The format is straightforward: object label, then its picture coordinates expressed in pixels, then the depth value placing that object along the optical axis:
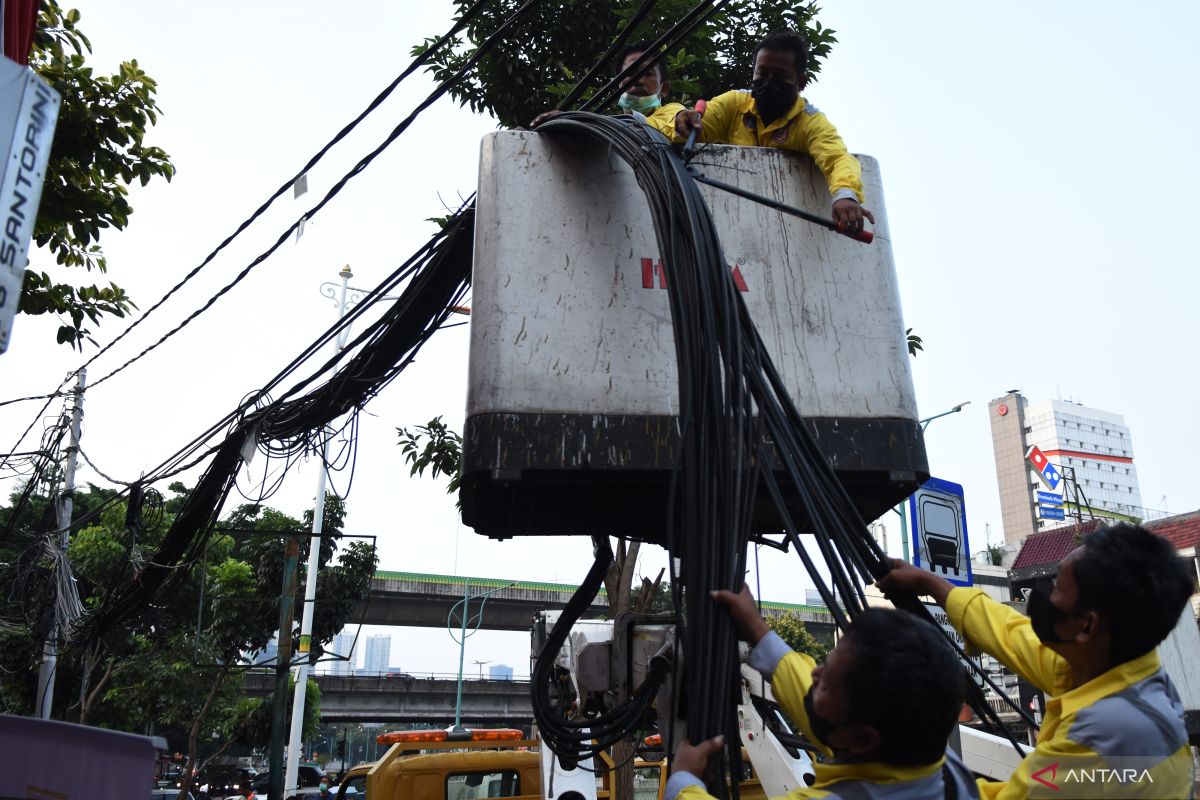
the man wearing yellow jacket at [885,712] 1.61
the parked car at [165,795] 21.72
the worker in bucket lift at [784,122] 2.80
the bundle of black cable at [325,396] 5.12
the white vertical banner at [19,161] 2.31
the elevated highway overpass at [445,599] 32.88
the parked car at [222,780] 31.54
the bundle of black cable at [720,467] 2.00
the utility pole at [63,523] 10.20
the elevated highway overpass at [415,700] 31.27
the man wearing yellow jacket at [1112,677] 1.61
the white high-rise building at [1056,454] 86.50
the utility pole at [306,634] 16.83
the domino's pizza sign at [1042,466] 60.23
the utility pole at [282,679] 12.91
